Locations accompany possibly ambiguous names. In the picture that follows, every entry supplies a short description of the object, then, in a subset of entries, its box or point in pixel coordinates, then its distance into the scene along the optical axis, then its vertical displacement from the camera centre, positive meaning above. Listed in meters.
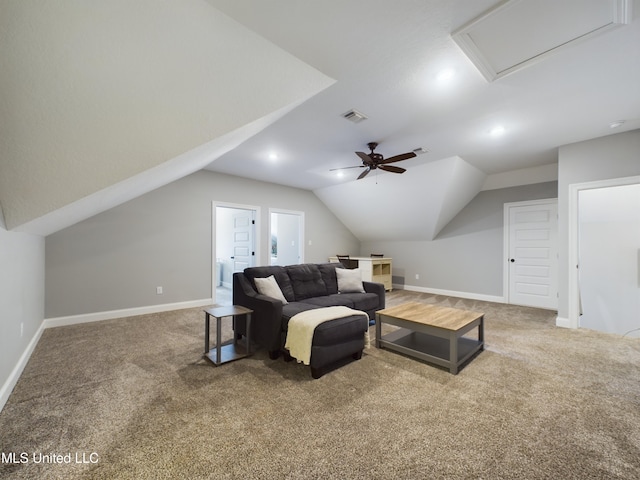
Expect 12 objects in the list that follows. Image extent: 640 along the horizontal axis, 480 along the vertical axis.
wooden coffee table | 2.44 -0.91
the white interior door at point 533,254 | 4.72 -0.21
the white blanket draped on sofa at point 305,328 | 2.26 -0.79
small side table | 2.48 -1.08
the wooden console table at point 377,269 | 6.30 -0.67
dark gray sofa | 2.35 -0.76
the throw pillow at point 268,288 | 2.99 -0.54
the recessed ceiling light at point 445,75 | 2.19 +1.45
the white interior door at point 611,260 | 4.19 -0.28
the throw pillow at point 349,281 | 3.88 -0.59
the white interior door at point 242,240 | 5.72 +0.03
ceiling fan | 3.42 +1.13
